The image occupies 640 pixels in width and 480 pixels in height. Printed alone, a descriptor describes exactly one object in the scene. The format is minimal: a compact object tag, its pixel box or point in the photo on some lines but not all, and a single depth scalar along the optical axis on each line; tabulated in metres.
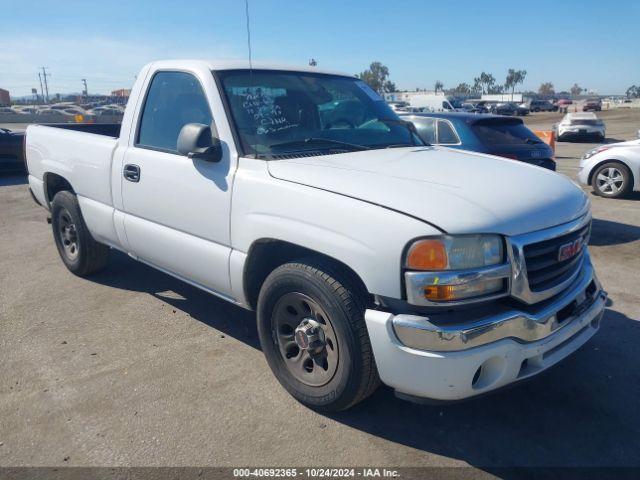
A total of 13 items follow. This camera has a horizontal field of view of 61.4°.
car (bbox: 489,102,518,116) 49.66
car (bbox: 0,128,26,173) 12.74
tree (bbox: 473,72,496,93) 146.46
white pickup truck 2.52
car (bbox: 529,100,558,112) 65.31
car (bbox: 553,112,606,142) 22.17
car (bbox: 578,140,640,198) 9.30
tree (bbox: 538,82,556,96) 184.40
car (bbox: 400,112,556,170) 7.04
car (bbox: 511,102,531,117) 53.25
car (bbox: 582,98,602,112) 55.99
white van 40.88
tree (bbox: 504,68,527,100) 148.25
